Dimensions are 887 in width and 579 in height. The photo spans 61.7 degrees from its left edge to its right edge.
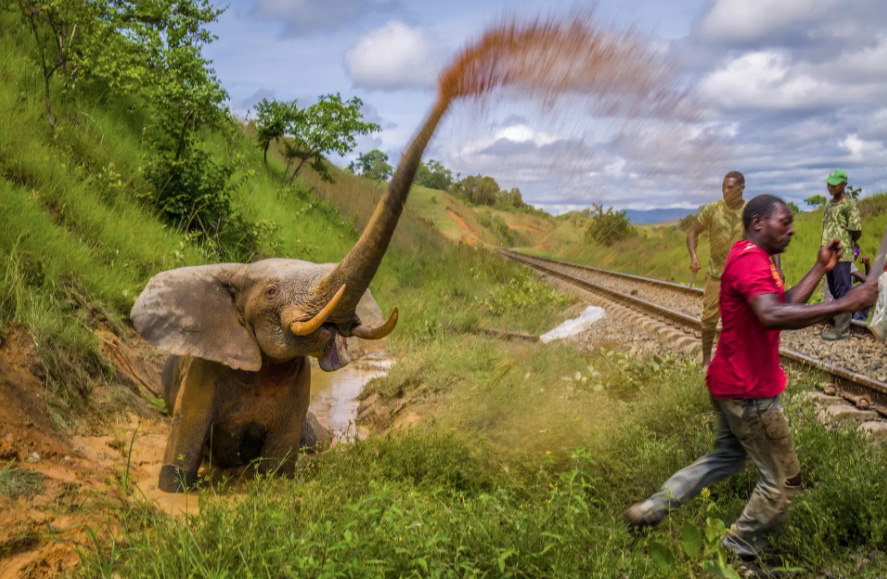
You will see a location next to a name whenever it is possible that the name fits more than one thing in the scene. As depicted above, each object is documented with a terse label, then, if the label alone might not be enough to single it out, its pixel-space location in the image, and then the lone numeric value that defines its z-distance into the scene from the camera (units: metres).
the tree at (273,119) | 18.97
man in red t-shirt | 3.65
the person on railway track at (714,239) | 6.88
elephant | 4.69
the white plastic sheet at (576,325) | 11.31
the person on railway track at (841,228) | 9.45
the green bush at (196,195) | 10.54
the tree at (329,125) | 18.92
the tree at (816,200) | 31.23
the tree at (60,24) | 10.54
